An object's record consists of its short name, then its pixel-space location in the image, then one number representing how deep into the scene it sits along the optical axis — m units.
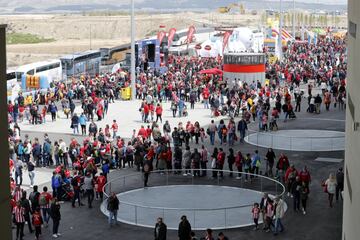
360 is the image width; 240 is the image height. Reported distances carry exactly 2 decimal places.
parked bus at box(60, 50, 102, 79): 70.69
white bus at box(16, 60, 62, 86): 62.74
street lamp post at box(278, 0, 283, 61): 69.00
